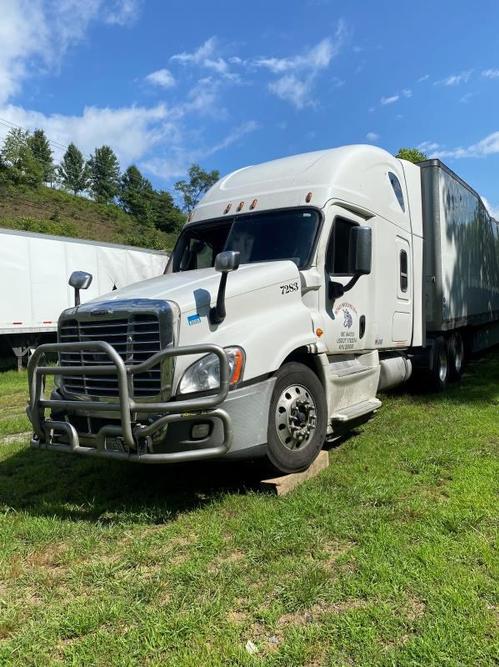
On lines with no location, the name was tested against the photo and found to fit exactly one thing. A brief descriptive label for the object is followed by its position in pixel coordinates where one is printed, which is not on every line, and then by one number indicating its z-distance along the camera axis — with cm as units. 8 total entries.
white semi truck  402
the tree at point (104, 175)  9456
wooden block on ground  438
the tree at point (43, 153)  7761
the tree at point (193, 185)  9294
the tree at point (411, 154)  3081
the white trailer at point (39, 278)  1328
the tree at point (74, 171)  9050
